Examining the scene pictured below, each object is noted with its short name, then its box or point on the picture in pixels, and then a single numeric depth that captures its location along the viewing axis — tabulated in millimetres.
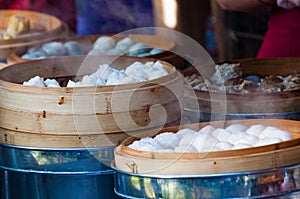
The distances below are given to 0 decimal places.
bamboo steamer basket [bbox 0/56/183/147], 3948
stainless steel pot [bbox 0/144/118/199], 4022
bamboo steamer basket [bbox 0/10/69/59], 6114
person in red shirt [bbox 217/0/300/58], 5950
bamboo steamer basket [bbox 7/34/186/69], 5615
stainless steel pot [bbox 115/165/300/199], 3237
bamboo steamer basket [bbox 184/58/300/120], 4395
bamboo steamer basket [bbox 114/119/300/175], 3219
